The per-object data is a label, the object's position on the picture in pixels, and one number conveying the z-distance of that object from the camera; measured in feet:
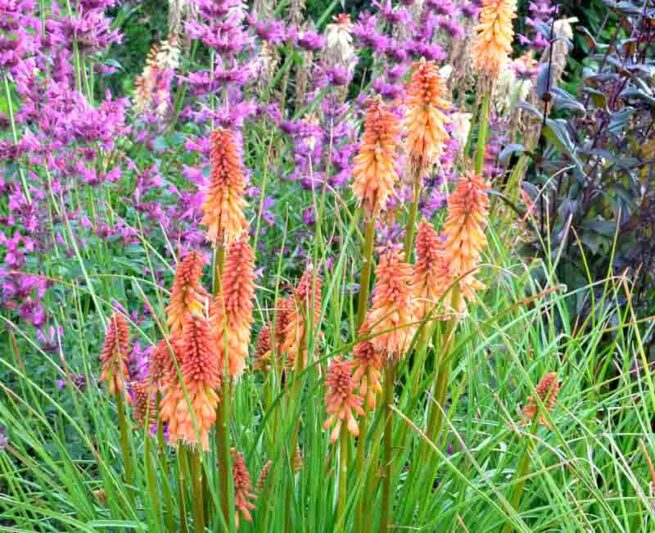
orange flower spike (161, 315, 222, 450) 5.99
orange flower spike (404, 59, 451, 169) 7.11
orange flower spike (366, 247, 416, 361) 6.56
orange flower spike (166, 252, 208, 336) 6.31
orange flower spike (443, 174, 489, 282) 7.07
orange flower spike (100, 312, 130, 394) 7.12
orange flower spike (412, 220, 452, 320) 6.88
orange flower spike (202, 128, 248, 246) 6.37
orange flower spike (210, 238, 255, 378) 6.25
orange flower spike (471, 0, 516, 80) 9.32
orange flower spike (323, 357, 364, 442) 6.70
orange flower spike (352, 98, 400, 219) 6.86
